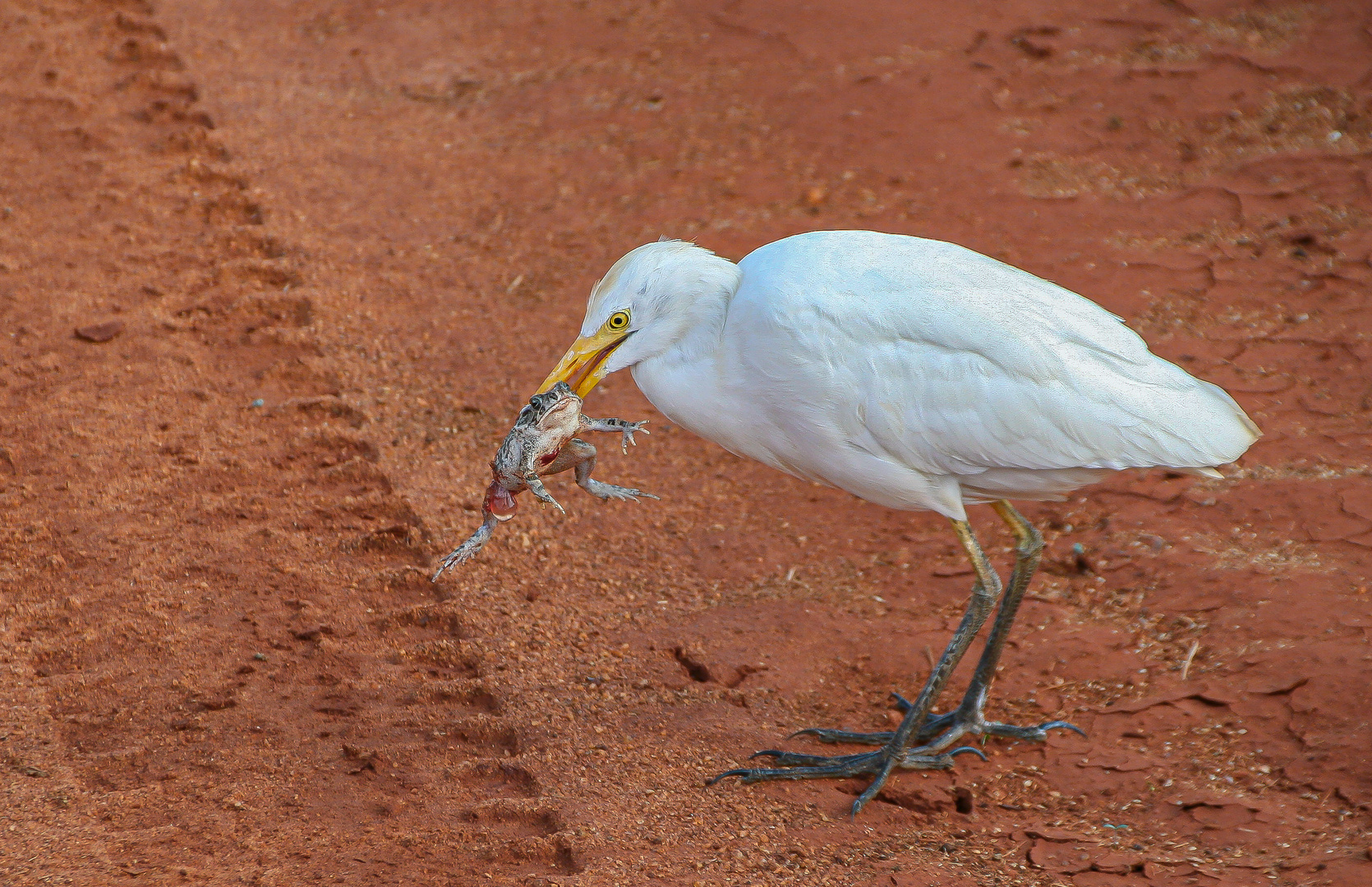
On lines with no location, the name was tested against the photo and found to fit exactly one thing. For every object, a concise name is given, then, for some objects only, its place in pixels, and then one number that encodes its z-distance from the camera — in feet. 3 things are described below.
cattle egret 26.78
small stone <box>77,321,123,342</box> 39.93
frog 24.80
